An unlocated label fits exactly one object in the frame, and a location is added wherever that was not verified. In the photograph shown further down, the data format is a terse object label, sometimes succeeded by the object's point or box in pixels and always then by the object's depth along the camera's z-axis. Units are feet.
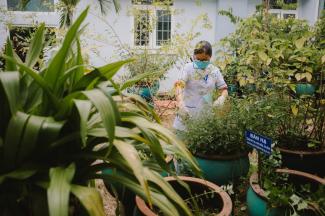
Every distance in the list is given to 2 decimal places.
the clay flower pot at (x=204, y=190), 8.01
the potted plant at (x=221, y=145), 10.61
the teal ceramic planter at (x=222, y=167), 10.57
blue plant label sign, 8.12
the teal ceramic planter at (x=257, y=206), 8.14
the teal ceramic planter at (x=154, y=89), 15.05
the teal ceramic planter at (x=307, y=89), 12.22
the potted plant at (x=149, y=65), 14.20
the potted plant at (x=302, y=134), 11.17
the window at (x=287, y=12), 39.91
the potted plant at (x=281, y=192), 7.89
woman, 13.21
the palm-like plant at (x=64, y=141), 4.29
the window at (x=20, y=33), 31.73
